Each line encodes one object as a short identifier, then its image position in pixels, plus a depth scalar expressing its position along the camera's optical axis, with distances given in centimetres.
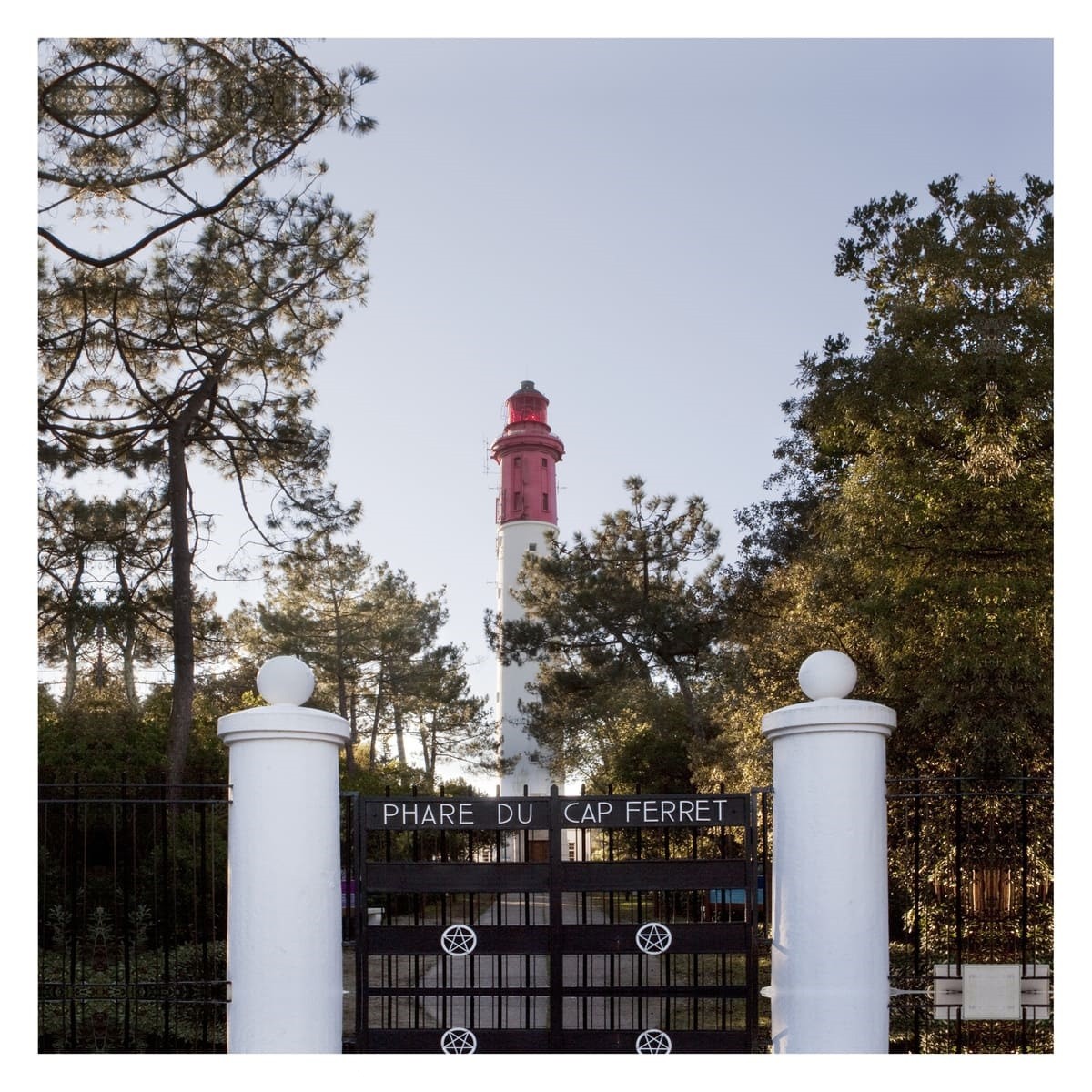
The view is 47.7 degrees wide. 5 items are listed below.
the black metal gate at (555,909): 650
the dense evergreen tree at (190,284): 1346
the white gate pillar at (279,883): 619
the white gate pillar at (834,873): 618
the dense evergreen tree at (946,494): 898
